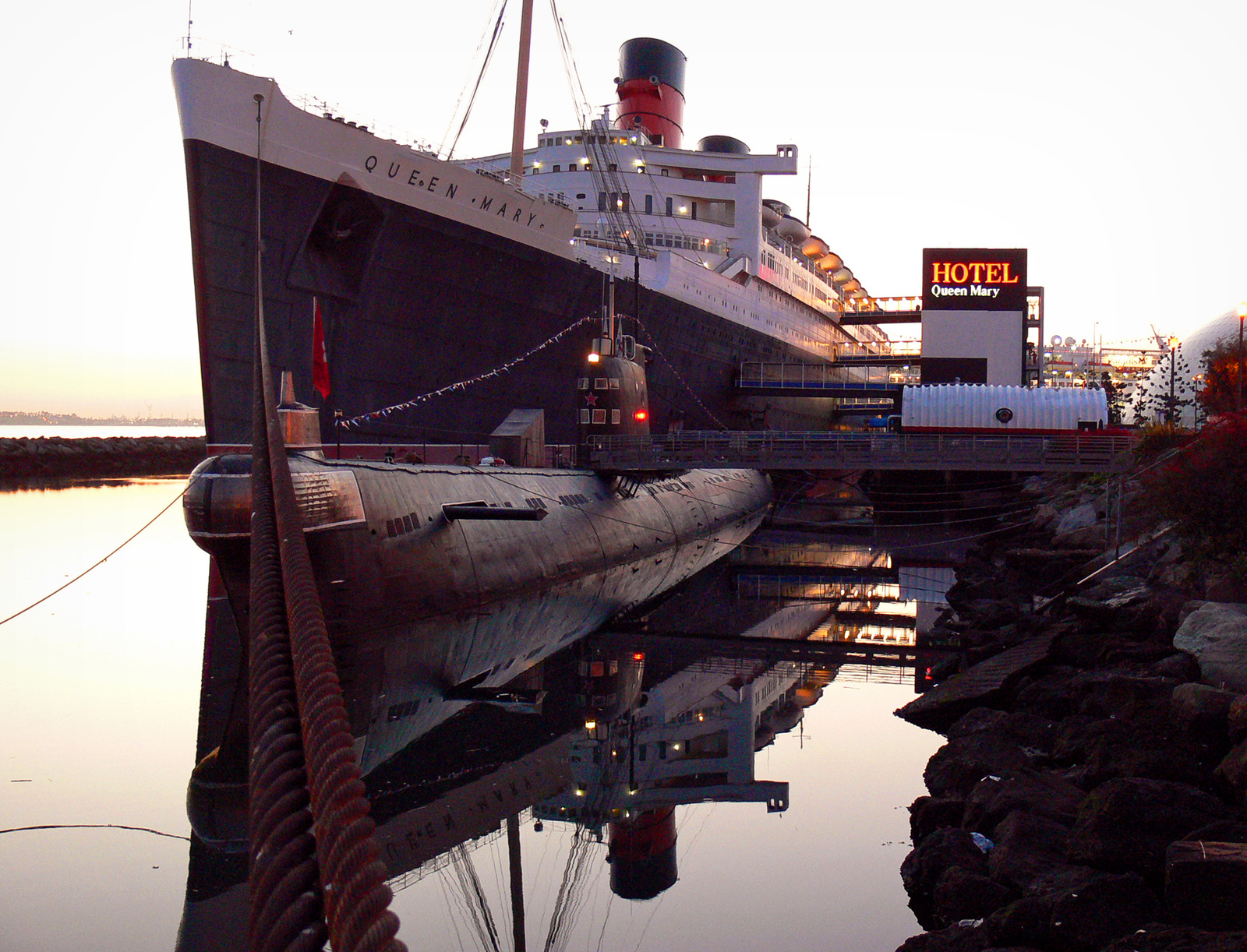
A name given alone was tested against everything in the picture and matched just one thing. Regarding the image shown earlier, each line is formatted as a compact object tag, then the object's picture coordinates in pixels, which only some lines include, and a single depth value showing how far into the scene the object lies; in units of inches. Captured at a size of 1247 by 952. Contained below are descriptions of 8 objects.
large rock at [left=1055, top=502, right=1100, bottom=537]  962.4
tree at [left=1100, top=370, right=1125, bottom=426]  2161.7
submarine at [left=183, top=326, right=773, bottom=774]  526.3
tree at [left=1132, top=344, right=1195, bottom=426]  1668.3
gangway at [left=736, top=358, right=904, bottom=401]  1728.6
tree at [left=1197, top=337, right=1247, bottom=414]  1288.1
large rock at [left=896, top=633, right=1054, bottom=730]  480.1
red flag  681.6
